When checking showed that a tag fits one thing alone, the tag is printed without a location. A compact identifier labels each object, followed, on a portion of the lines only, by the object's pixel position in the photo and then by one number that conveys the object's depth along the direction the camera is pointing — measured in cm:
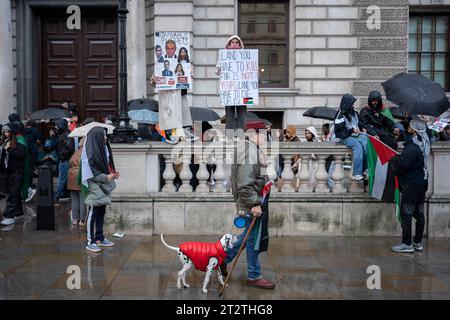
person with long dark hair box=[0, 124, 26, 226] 1038
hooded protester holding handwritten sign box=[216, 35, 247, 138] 912
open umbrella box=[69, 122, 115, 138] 914
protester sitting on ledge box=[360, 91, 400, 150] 952
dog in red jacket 646
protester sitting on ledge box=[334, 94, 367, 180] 942
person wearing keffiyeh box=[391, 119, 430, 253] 830
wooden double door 1712
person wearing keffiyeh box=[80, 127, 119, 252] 837
